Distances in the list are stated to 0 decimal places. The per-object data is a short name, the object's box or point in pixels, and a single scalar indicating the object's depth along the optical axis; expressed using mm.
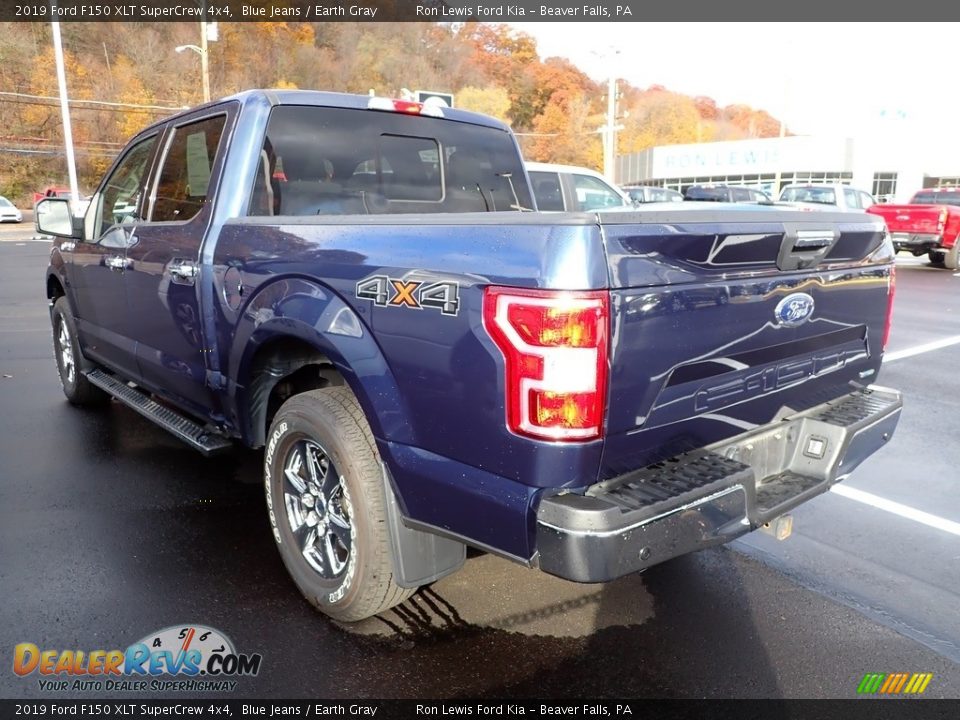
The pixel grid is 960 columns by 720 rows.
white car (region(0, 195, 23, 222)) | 31903
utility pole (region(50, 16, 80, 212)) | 25828
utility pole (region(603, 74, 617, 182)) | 36594
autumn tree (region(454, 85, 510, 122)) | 65000
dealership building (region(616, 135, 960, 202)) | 47656
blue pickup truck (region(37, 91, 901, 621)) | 2053
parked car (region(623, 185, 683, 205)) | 22984
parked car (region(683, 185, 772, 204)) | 24406
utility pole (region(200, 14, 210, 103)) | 27716
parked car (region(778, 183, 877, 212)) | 18859
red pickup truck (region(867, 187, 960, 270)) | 15102
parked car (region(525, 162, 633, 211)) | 9977
